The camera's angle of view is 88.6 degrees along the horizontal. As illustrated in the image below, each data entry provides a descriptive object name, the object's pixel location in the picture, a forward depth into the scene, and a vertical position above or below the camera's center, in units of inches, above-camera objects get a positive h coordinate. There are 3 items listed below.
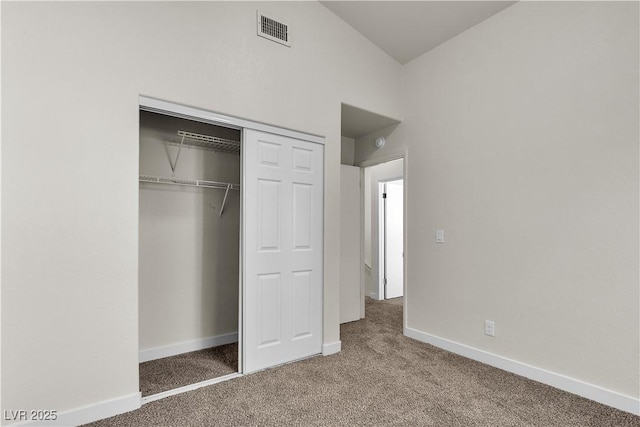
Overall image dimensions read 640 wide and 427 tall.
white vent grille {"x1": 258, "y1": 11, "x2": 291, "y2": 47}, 104.3 +60.5
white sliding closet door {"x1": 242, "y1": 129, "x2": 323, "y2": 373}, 102.7 -11.2
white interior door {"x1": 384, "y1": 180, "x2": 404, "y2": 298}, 206.5 -15.2
